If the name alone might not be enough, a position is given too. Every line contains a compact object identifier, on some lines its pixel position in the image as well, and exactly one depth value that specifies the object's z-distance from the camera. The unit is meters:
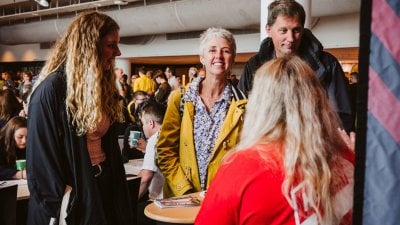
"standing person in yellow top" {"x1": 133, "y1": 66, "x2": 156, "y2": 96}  10.11
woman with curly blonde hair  1.85
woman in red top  1.24
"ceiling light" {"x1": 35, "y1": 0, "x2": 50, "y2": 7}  8.59
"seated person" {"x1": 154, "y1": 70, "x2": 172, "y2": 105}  7.91
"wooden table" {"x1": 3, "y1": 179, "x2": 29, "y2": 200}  3.08
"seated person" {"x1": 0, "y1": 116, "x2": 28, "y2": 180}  3.83
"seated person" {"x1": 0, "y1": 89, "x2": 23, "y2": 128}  5.18
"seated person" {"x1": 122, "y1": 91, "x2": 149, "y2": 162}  4.28
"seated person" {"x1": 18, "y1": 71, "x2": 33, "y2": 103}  10.48
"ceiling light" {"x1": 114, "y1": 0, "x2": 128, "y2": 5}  9.93
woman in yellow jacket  2.52
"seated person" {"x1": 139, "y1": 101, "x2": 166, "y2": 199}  3.37
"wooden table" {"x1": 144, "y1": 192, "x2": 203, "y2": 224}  2.10
